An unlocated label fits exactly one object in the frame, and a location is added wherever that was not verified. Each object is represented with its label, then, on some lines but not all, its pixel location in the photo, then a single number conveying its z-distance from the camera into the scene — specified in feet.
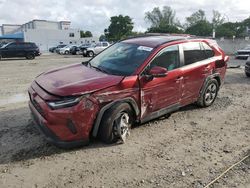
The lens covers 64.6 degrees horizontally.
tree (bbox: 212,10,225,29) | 214.03
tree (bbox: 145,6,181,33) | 231.63
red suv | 9.42
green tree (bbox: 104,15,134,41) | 187.66
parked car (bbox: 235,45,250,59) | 56.19
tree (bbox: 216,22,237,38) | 183.84
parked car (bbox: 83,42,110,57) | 70.52
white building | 154.18
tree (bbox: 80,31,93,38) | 227.45
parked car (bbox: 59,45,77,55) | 89.29
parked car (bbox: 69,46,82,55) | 80.55
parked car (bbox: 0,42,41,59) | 57.72
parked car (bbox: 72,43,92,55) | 72.86
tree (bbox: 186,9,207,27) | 230.22
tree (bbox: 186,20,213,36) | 187.57
